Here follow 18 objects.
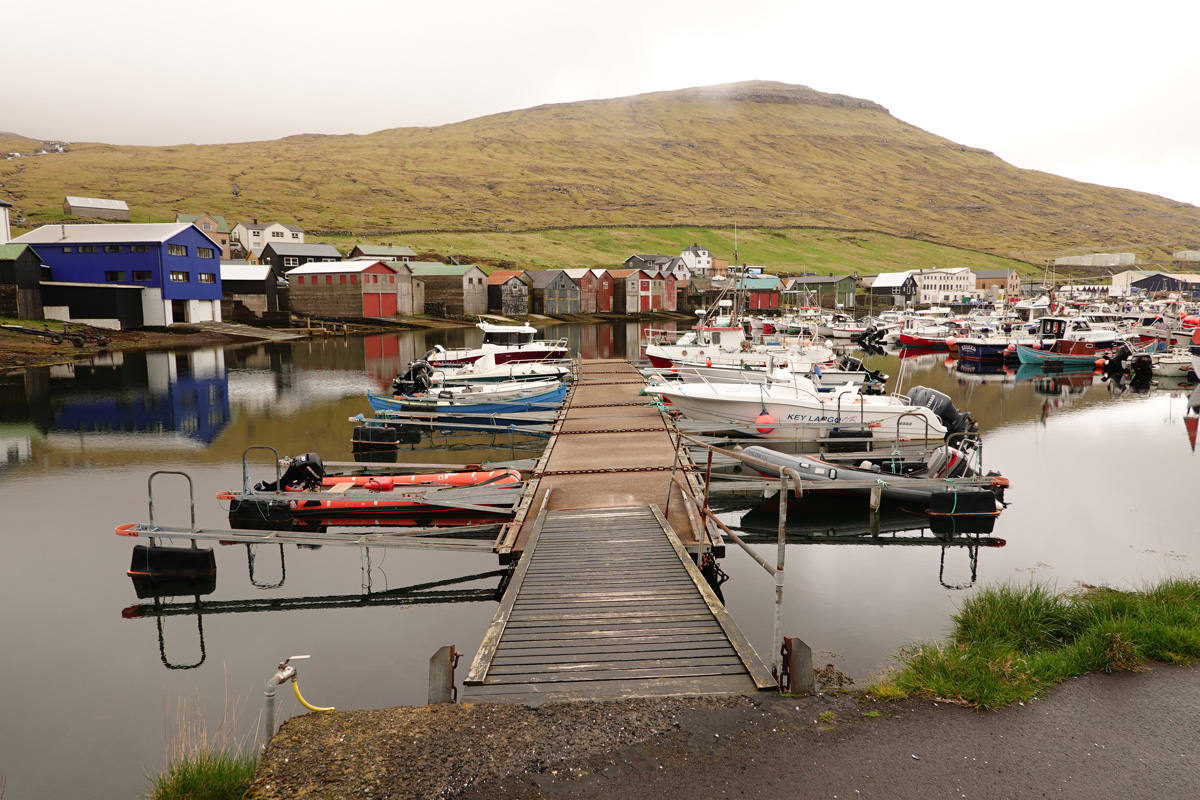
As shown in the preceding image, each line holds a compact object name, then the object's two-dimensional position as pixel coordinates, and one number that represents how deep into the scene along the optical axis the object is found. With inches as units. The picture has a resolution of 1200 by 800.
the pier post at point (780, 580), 316.2
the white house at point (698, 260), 5585.6
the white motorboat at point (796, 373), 1155.6
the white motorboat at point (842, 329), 2925.7
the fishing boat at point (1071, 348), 2078.0
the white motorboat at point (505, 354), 1604.3
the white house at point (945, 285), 5137.8
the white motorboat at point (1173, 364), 1911.9
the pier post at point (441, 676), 296.2
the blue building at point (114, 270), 2327.8
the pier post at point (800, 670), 294.2
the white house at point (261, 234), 4704.7
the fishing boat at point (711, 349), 1497.3
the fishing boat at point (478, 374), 1321.4
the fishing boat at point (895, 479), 685.3
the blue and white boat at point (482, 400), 1130.7
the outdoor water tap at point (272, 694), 269.9
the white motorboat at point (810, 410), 910.4
